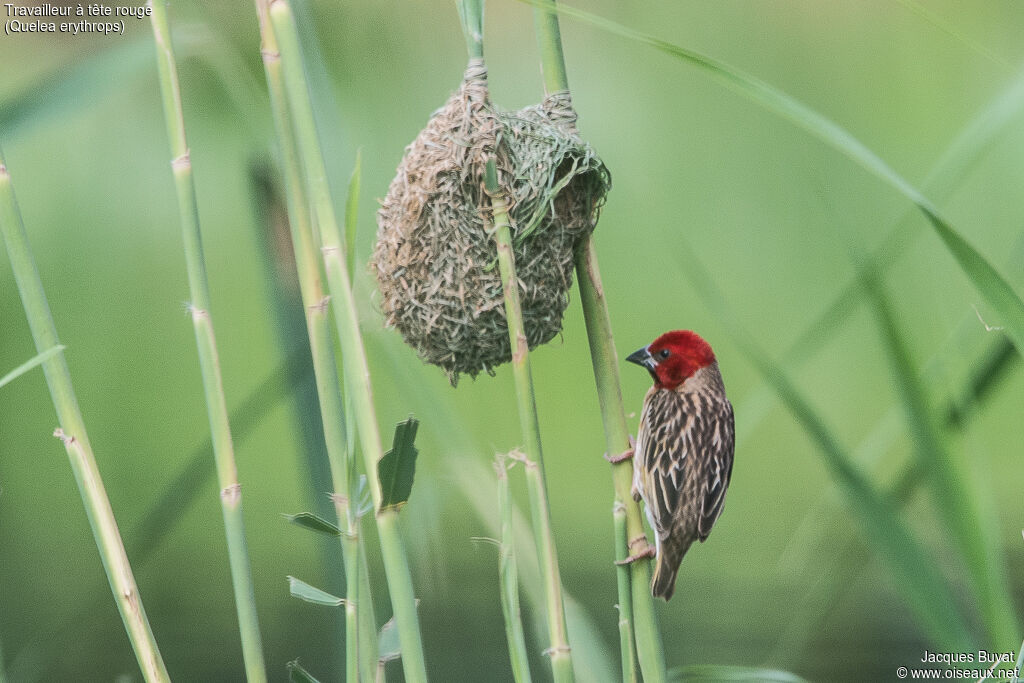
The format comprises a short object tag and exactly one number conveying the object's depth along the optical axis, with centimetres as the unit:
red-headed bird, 669
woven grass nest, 662
